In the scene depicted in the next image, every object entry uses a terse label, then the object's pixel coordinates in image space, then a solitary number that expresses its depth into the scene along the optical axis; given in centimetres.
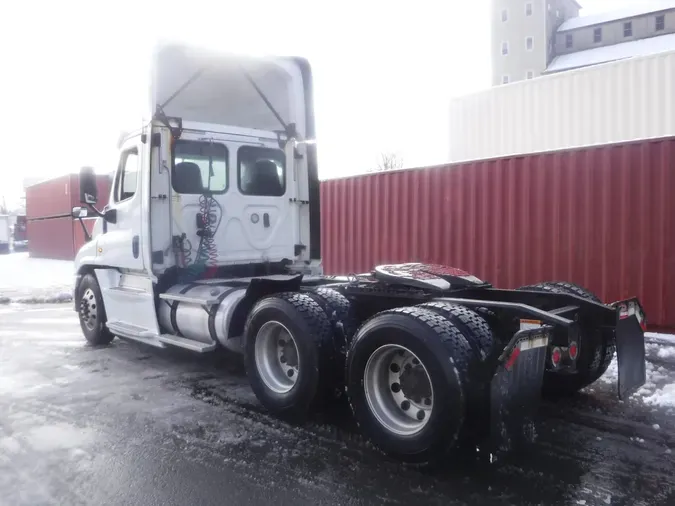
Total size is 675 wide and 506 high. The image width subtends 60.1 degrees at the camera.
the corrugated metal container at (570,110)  1209
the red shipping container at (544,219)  748
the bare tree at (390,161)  4694
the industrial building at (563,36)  5284
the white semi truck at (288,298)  351
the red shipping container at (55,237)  2484
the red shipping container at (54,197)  2510
